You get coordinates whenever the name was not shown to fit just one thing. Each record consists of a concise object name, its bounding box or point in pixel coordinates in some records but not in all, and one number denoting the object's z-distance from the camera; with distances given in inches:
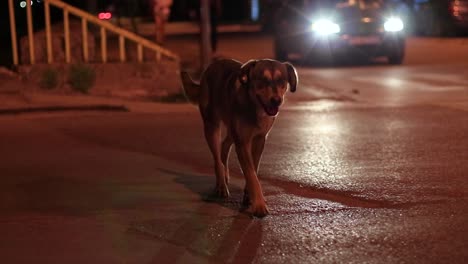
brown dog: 251.4
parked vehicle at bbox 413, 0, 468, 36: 1141.1
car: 775.1
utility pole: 600.0
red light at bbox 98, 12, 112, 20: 1021.1
